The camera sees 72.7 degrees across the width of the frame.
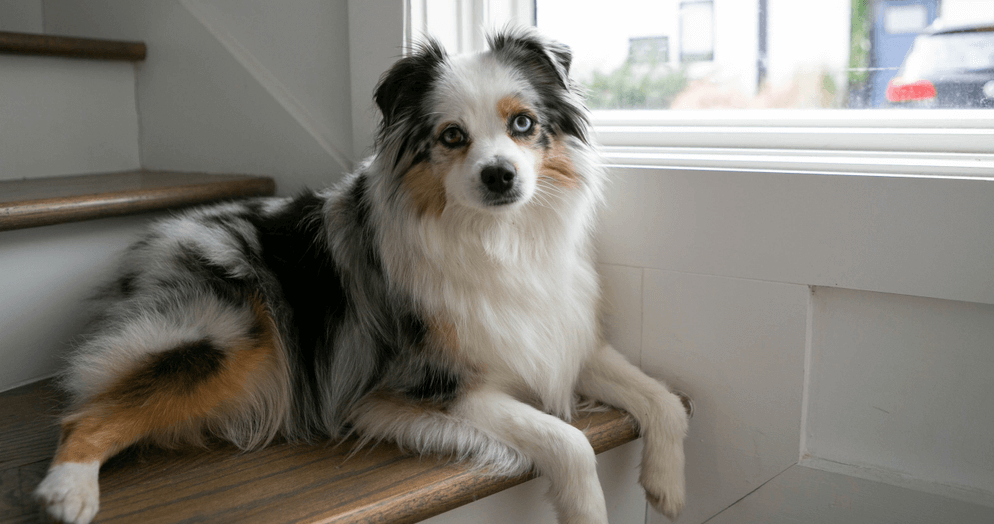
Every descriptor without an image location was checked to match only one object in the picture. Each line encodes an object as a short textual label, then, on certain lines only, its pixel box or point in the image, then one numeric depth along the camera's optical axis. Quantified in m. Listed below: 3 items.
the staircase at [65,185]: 1.74
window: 1.47
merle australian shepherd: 1.38
